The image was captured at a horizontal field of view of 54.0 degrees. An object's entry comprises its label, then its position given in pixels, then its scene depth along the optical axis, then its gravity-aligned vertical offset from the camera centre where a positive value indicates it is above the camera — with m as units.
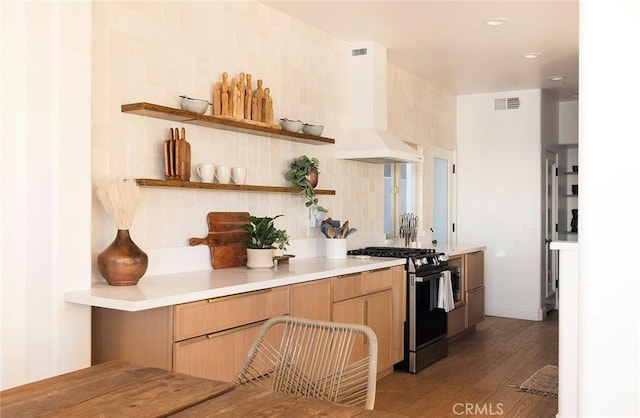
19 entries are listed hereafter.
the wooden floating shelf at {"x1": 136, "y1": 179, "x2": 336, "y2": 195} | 3.36 +0.12
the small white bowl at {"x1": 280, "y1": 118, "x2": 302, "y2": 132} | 4.42 +0.57
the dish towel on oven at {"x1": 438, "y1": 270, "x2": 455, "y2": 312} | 5.13 -0.72
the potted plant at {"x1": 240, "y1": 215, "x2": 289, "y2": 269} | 3.91 -0.22
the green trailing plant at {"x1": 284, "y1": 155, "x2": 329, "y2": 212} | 4.59 +0.23
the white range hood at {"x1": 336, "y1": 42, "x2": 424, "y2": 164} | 5.24 +0.84
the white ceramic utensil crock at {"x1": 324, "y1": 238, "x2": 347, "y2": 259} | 4.83 -0.32
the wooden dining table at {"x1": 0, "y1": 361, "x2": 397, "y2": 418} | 1.51 -0.49
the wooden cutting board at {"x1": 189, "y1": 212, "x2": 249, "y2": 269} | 3.89 -0.21
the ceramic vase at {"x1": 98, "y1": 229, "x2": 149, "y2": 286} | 3.06 -0.27
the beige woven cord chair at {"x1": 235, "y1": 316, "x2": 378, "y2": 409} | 1.94 -0.52
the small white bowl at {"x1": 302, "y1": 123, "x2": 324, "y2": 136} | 4.65 +0.57
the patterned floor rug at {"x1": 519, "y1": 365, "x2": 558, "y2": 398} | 4.36 -1.29
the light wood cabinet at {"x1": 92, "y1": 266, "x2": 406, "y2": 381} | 2.81 -0.59
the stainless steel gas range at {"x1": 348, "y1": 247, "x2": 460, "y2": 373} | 4.89 -0.83
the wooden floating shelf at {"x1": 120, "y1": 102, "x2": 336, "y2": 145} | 3.33 +0.50
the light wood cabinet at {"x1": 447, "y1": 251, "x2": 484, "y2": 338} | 5.86 -0.90
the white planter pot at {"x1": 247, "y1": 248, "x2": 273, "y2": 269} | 3.91 -0.33
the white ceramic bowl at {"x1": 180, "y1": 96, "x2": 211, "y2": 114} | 3.58 +0.58
